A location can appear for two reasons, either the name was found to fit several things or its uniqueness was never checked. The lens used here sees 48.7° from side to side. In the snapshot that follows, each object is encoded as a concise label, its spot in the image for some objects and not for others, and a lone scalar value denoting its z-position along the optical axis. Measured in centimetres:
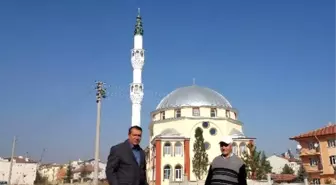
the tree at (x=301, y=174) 3884
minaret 4397
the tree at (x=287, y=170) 5838
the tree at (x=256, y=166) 3522
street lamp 2405
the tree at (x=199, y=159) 3931
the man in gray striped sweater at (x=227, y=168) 484
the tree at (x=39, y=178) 5958
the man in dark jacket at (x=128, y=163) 455
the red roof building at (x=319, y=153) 3609
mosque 4209
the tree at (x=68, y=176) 5463
